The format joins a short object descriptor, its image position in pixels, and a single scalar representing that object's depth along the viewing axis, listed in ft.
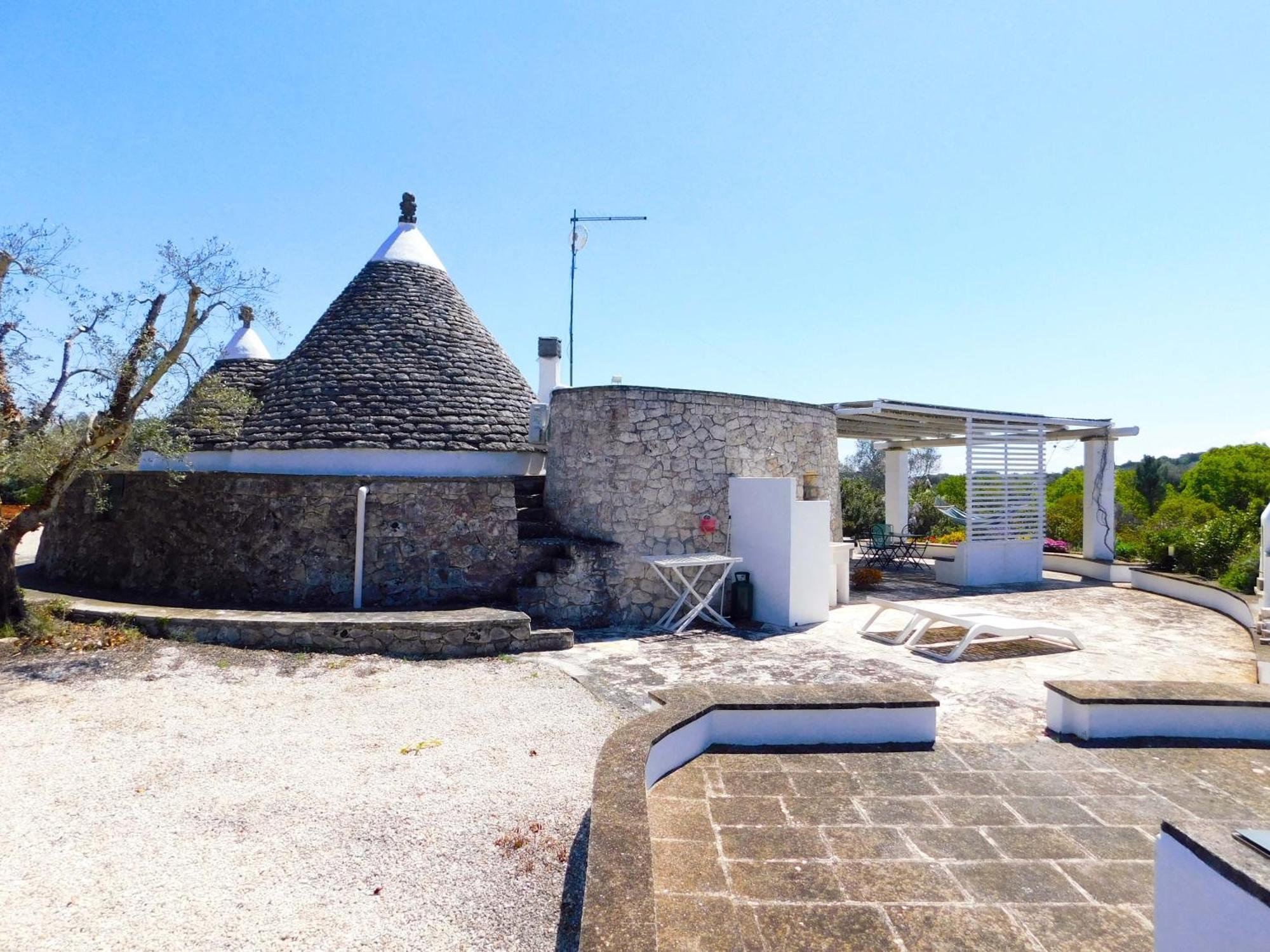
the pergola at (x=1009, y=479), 47.52
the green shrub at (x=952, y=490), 96.89
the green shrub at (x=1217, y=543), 44.70
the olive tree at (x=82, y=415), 27.22
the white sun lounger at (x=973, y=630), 26.27
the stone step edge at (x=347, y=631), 26.22
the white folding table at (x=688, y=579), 31.83
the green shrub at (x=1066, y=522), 65.92
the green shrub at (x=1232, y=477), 93.09
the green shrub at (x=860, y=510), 69.62
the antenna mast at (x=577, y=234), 50.08
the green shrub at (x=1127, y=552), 55.21
